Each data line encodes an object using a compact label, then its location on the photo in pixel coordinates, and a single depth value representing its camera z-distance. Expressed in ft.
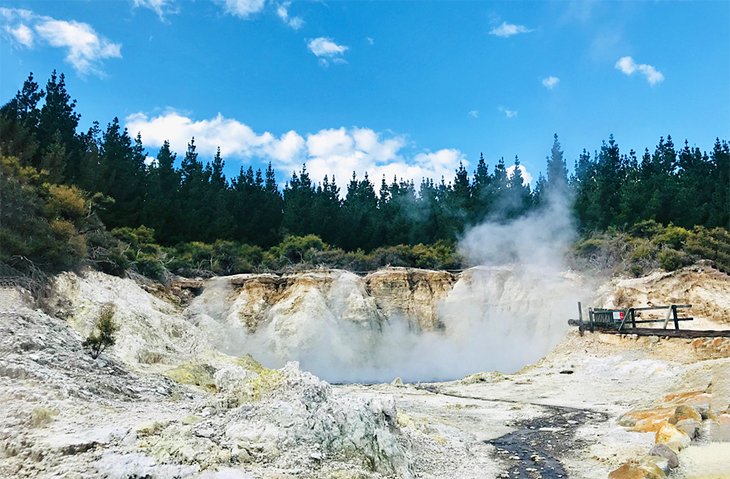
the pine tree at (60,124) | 117.03
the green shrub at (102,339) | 39.47
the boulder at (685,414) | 33.31
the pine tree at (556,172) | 191.53
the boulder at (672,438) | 29.14
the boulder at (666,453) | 26.23
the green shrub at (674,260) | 86.74
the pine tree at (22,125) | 91.56
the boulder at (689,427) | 30.60
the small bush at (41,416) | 25.21
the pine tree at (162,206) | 135.14
